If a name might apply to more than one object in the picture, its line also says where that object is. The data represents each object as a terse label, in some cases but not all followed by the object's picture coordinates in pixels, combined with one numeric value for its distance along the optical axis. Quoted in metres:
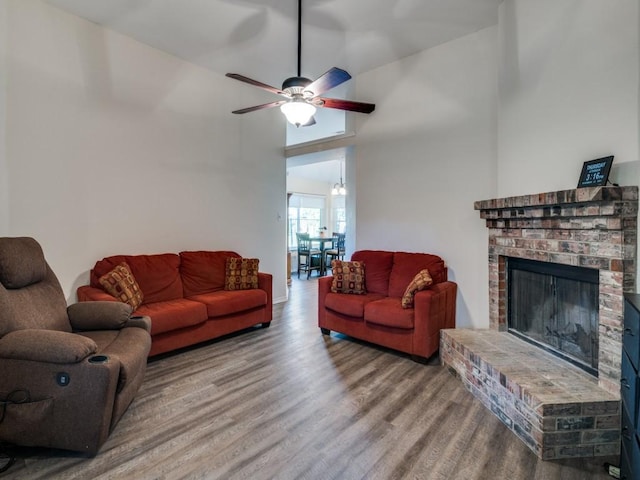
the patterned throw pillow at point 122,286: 2.92
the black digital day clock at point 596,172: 1.97
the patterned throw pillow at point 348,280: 3.67
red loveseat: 2.94
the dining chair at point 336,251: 8.27
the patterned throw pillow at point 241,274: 3.86
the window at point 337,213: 10.48
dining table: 7.83
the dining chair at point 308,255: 7.83
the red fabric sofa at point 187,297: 2.99
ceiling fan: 2.53
